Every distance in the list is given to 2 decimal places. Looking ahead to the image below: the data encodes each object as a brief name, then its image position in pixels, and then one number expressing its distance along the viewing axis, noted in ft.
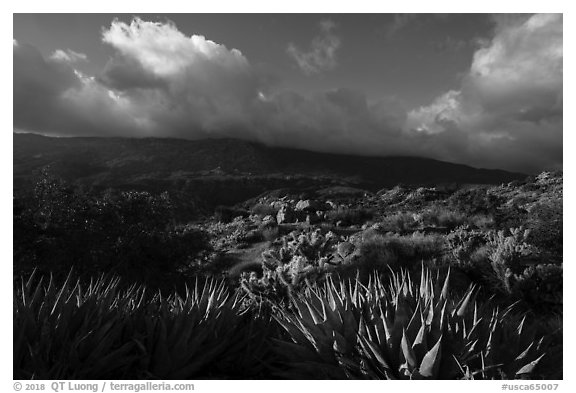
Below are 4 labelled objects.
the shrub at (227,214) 95.85
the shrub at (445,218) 51.90
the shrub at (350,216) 67.36
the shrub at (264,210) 91.33
